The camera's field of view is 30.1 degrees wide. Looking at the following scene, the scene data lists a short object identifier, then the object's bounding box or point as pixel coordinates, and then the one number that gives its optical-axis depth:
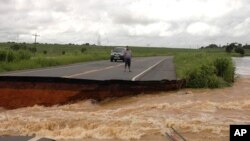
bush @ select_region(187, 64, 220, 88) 23.31
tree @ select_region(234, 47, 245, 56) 139.88
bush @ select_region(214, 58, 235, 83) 27.45
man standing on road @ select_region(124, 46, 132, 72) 31.23
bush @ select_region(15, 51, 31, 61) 39.96
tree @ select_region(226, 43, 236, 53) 136.60
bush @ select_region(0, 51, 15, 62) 37.00
